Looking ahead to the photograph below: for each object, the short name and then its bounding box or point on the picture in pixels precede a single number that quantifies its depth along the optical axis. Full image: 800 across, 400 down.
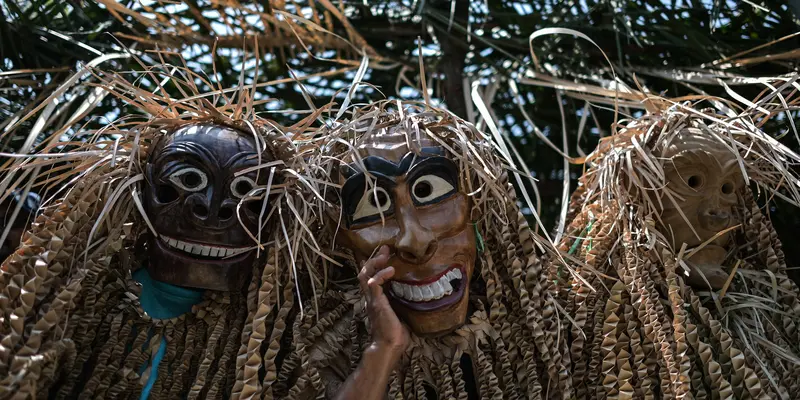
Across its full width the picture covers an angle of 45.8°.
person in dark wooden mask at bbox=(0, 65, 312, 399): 1.53
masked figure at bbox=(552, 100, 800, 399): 1.61
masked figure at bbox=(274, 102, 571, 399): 1.56
